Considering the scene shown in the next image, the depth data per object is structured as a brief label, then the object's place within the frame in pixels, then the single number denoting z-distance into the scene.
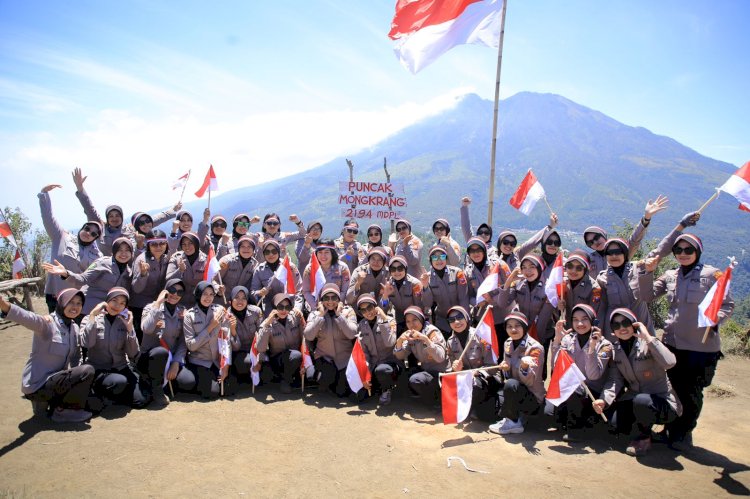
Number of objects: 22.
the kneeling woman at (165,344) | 6.58
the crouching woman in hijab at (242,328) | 7.00
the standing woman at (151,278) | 7.23
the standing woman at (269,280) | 7.60
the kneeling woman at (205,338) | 6.64
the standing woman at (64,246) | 7.34
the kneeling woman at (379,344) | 6.70
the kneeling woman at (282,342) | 6.98
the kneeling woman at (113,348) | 6.01
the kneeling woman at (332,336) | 6.81
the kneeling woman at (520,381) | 5.75
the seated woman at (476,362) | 6.06
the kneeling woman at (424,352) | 6.43
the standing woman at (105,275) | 6.77
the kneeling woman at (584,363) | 5.56
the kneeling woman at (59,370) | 5.54
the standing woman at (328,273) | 7.86
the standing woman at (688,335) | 5.36
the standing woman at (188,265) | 7.31
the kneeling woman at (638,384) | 5.21
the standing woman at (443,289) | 7.34
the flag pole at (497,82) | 8.59
